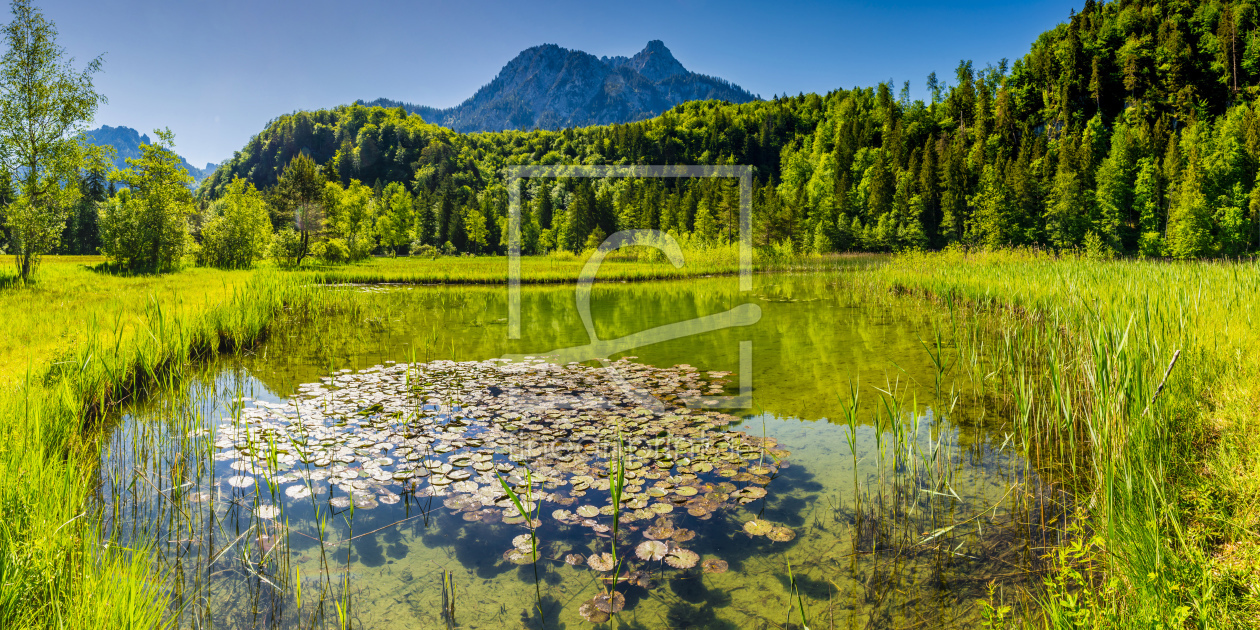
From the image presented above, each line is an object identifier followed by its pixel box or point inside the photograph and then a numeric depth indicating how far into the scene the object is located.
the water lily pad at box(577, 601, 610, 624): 3.01
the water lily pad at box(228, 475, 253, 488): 4.47
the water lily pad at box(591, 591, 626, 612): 3.08
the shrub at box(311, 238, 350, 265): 44.31
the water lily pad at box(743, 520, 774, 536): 3.89
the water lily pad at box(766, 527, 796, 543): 3.81
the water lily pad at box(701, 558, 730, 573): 3.46
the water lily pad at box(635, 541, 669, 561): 3.53
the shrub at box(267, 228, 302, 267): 39.84
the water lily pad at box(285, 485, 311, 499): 4.34
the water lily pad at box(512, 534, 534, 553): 3.67
